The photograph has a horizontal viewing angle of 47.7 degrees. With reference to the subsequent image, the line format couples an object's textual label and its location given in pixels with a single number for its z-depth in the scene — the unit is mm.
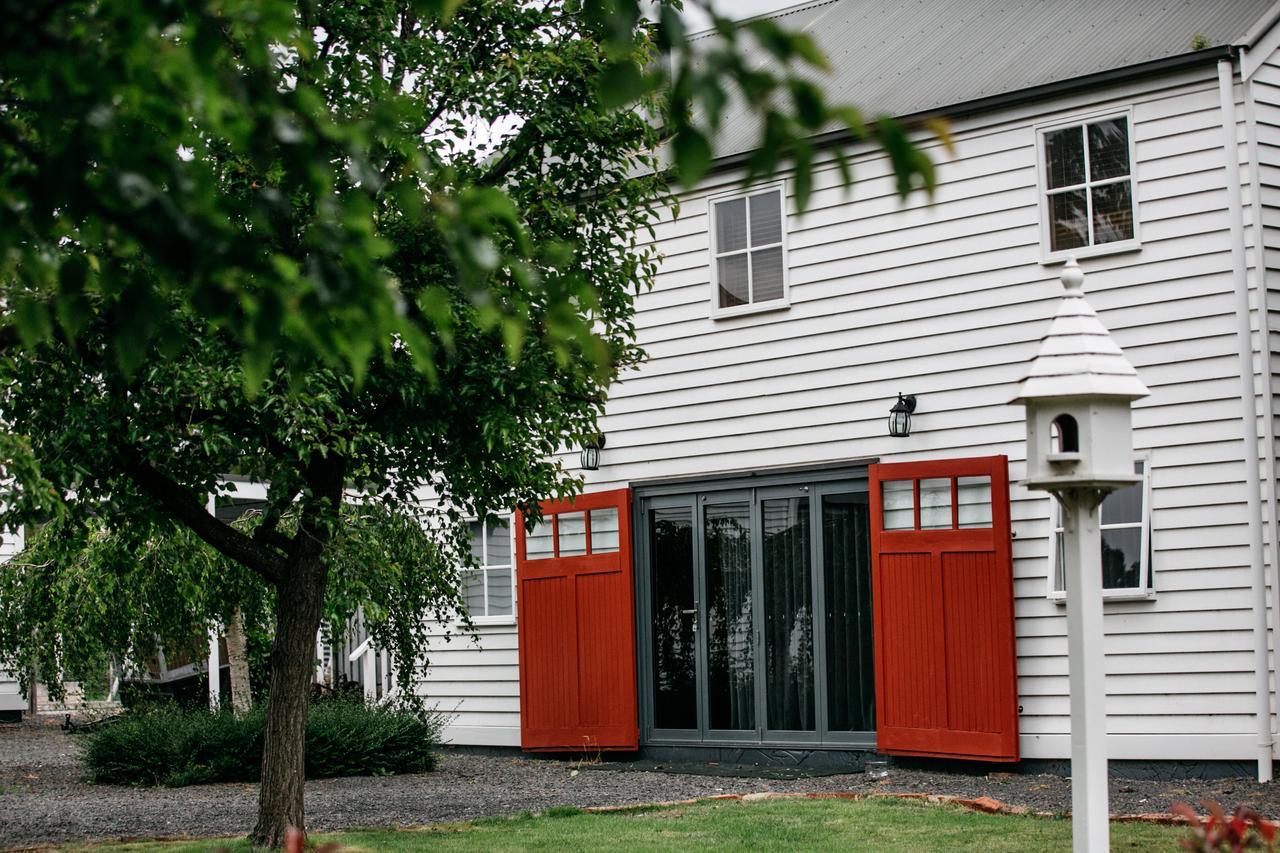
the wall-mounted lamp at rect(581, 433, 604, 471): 13484
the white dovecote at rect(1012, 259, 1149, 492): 5754
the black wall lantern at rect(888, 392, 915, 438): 11469
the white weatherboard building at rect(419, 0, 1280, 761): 10109
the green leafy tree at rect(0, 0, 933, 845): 6844
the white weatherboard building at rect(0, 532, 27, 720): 19438
